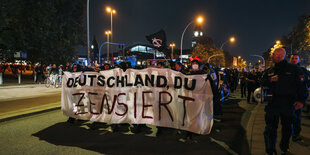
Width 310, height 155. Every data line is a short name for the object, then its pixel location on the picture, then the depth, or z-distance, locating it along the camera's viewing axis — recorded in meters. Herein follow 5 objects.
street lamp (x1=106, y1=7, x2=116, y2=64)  20.82
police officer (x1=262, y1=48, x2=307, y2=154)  3.44
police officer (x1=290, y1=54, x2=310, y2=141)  4.50
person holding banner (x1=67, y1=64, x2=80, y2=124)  6.29
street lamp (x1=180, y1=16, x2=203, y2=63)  19.52
